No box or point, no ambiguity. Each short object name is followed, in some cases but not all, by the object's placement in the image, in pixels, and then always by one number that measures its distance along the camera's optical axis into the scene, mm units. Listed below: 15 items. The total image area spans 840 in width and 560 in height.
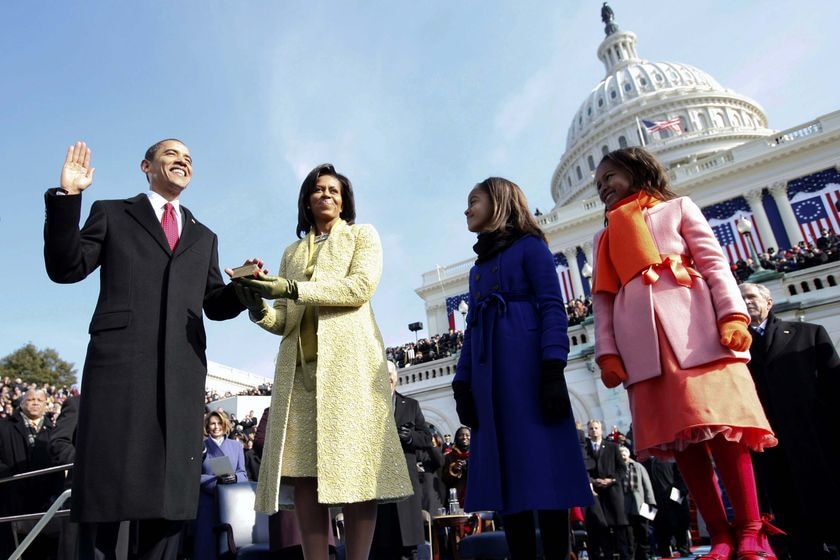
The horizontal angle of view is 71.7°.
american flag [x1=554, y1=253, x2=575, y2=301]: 37156
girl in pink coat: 2486
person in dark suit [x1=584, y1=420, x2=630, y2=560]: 7645
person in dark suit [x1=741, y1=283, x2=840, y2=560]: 3385
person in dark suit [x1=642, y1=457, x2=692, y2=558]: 8281
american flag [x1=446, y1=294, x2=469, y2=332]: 42188
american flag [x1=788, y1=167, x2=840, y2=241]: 31953
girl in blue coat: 2539
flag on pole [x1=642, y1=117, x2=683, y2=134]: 50625
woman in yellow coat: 2408
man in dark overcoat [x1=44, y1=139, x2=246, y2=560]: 2051
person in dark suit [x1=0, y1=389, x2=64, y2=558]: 5242
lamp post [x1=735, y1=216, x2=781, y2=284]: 16297
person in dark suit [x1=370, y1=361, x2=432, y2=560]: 5203
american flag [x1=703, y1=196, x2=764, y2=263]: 32259
